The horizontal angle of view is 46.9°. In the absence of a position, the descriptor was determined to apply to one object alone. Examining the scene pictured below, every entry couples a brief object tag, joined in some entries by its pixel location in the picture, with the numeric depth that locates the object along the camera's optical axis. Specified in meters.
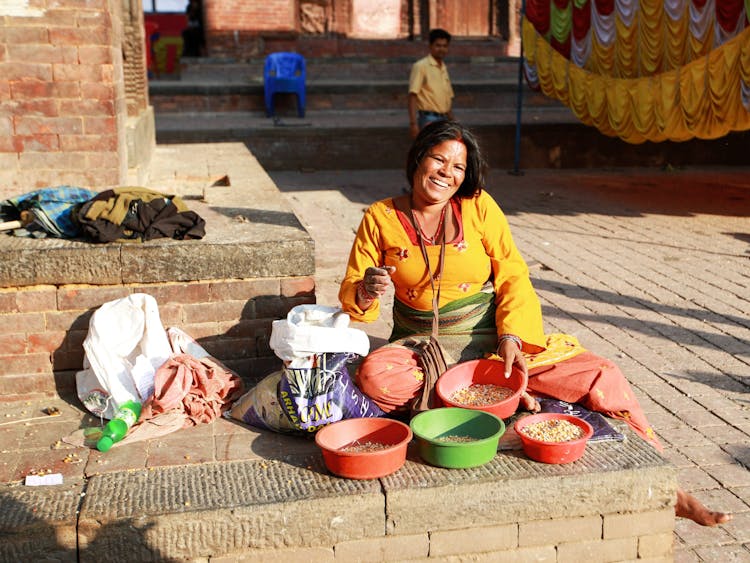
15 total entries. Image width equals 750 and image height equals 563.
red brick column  5.32
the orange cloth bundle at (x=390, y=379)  3.36
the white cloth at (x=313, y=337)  3.31
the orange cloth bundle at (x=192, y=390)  3.50
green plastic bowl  2.94
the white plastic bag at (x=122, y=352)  3.65
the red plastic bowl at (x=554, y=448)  2.97
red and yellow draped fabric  8.66
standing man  10.29
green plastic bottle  3.23
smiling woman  3.43
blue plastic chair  15.64
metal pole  12.45
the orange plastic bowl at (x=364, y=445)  2.87
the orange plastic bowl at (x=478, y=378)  3.30
